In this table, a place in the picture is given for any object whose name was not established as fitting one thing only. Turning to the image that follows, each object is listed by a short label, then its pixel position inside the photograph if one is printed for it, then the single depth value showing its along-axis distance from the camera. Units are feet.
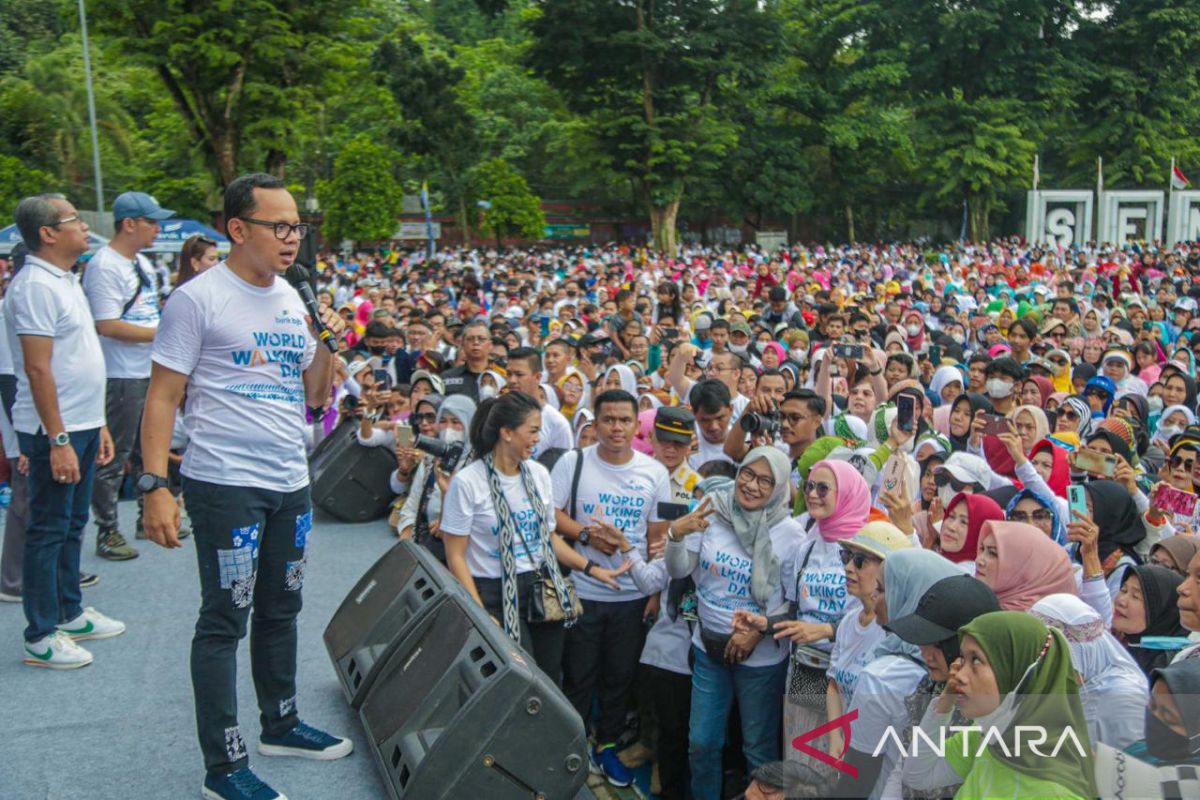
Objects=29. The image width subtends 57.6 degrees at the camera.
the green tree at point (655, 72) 118.21
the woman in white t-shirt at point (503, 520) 14.37
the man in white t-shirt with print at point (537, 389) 20.85
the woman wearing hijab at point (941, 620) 10.33
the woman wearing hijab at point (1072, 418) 23.63
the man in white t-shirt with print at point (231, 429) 11.03
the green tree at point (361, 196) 124.57
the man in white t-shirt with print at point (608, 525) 16.16
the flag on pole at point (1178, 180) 106.23
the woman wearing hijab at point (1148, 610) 12.87
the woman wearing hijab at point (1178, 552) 13.73
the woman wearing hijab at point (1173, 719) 8.55
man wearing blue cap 17.51
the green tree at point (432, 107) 130.52
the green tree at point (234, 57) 66.85
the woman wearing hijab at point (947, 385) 26.94
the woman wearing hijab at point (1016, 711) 8.32
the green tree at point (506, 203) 135.13
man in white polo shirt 14.58
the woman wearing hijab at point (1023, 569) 12.32
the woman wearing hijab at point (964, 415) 23.36
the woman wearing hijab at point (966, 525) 14.46
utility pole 81.32
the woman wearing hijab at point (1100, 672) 10.58
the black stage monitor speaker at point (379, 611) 13.33
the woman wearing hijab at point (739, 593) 14.62
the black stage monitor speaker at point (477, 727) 10.68
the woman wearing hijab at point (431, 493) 17.84
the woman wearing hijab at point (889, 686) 10.63
